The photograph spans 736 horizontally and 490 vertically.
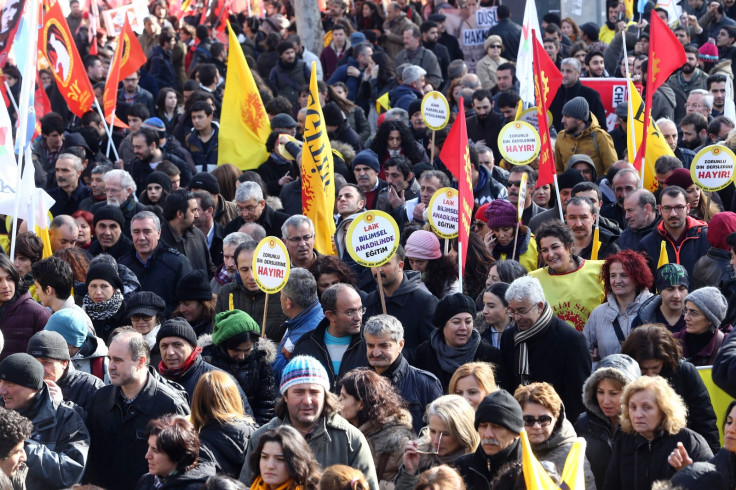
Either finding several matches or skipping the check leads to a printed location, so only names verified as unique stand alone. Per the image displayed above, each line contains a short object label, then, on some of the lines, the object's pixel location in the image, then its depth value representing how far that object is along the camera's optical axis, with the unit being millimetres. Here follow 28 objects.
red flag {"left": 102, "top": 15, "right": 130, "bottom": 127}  26547
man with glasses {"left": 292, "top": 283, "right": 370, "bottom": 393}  14711
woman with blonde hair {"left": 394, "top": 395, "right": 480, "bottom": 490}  11562
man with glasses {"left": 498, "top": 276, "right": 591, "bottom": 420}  13937
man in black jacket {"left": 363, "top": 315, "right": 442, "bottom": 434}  13453
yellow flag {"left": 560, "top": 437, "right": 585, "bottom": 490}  8141
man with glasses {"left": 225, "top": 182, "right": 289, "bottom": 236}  20406
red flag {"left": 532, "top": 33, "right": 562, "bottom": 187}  19969
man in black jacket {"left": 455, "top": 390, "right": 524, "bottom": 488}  10961
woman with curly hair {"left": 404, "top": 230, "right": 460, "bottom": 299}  17375
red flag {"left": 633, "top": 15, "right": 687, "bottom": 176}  22250
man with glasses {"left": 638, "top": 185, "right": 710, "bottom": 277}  17203
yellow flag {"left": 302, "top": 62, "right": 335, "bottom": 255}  20062
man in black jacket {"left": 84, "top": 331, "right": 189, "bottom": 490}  13102
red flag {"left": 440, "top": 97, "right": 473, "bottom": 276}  16969
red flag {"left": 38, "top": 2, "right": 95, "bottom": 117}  25578
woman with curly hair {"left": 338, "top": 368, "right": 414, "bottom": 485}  12312
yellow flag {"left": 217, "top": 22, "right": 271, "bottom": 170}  25672
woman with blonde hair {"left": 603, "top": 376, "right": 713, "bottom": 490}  11289
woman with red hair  15031
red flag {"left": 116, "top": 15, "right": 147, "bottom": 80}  27578
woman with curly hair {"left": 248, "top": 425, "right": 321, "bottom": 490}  10648
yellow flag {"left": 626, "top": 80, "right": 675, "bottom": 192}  21852
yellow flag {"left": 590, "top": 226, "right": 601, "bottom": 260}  17656
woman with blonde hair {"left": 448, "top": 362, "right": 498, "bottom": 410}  12547
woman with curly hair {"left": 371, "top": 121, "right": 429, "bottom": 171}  24172
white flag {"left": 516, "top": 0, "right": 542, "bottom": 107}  24047
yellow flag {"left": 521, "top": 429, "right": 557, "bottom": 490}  7687
